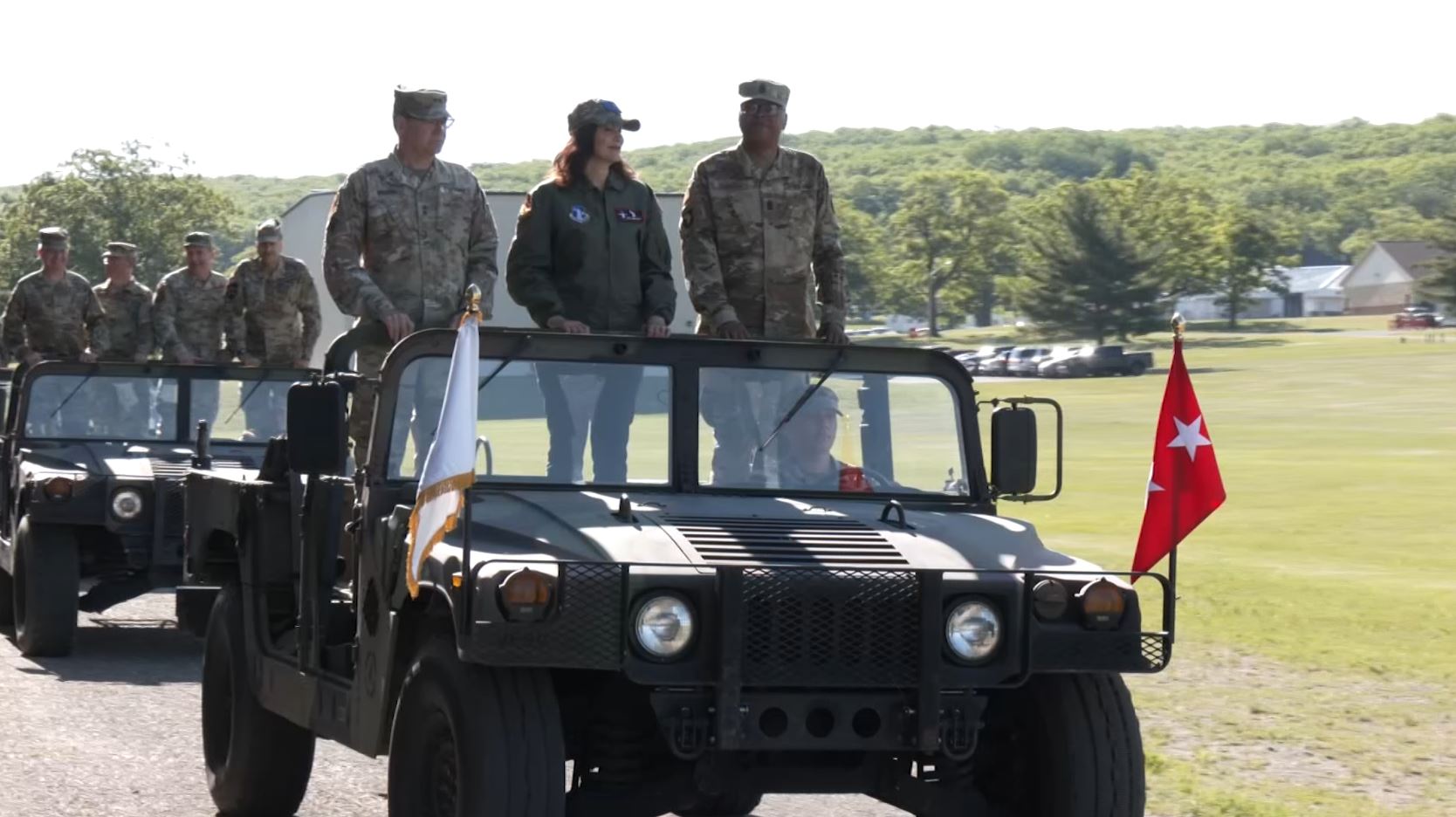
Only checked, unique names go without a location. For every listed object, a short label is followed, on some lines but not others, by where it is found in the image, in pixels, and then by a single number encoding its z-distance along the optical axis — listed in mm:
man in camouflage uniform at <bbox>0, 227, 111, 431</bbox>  17641
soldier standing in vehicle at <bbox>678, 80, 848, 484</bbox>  9180
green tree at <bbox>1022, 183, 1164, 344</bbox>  121188
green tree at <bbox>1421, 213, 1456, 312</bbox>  125875
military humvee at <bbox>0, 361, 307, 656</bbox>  12328
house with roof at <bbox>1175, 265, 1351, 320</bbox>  194750
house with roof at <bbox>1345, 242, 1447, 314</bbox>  183000
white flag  5840
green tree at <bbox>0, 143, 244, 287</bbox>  94875
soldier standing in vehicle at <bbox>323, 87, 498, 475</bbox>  8891
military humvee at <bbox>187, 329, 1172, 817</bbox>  5766
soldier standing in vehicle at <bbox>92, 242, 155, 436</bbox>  17375
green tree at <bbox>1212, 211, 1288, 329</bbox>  142000
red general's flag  7680
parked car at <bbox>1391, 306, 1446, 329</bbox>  134125
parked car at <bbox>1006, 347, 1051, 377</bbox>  98938
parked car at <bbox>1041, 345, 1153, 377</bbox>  95562
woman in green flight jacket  8680
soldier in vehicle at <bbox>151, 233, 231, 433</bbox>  17172
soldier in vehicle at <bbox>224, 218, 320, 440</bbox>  15633
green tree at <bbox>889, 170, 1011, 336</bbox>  167375
